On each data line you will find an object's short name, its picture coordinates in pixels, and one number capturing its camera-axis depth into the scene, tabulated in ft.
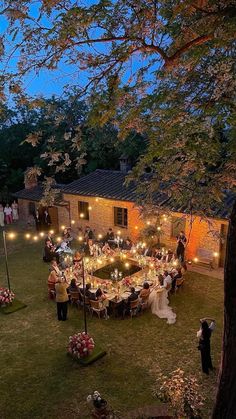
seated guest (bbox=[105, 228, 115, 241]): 68.39
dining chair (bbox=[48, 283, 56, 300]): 47.55
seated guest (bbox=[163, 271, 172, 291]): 45.85
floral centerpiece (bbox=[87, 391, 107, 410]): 24.35
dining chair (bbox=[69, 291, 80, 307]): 45.15
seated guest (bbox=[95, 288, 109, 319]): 42.32
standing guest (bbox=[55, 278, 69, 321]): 41.14
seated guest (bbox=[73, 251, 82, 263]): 55.26
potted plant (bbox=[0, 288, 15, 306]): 45.65
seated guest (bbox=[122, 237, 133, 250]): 62.79
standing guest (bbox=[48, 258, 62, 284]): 46.70
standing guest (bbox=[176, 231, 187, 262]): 57.52
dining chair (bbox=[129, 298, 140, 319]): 42.10
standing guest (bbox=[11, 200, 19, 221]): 96.76
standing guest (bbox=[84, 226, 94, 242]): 69.21
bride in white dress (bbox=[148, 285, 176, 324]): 43.57
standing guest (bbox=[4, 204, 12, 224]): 93.15
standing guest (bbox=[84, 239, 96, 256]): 59.24
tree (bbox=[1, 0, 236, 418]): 18.19
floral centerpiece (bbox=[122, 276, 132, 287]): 46.35
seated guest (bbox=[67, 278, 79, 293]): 45.16
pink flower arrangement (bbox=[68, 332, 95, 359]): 34.42
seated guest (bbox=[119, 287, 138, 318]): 42.19
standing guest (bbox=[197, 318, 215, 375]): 31.58
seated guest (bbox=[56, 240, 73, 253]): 62.13
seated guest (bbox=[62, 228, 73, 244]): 66.04
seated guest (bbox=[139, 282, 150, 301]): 43.14
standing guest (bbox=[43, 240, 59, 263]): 62.18
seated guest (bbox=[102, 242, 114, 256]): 58.54
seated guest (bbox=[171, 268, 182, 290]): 48.47
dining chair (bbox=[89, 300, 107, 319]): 42.31
